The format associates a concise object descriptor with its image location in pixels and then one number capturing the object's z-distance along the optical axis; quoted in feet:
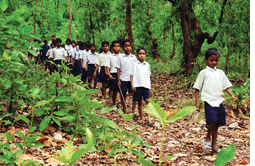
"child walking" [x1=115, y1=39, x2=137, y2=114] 22.82
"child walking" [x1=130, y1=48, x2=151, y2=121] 19.71
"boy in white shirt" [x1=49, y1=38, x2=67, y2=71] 35.83
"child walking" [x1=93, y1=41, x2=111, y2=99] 28.84
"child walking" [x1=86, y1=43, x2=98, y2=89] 34.09
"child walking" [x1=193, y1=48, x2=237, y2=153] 13.35
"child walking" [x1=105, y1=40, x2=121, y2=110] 24.99
